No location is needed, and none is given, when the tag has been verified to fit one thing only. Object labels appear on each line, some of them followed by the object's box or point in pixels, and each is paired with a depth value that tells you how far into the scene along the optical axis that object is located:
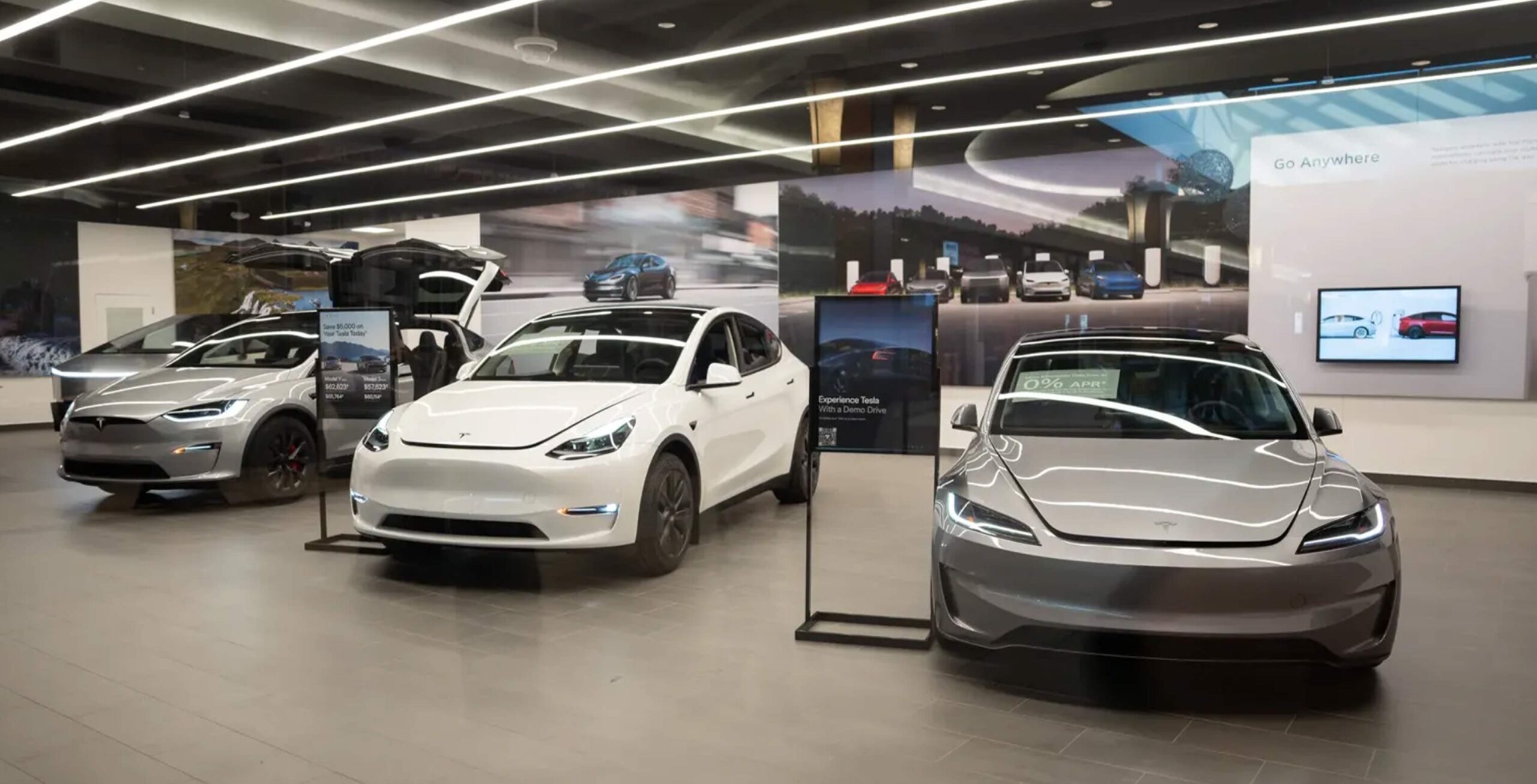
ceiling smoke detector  8.74
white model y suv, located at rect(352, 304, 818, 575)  4.50
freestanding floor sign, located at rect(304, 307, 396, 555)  5.96
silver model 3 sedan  3.01
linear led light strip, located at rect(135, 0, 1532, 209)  7.85
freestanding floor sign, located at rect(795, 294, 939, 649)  4.21
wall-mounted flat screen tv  8.38
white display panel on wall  8.23
